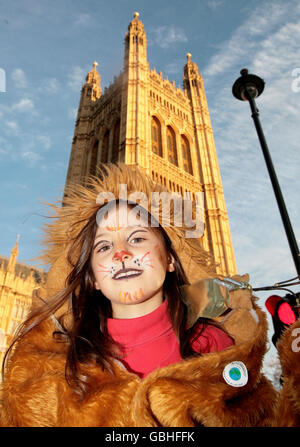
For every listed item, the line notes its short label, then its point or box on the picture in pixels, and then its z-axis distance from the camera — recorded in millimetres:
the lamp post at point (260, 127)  2615
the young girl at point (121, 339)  1098
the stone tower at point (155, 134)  16422
